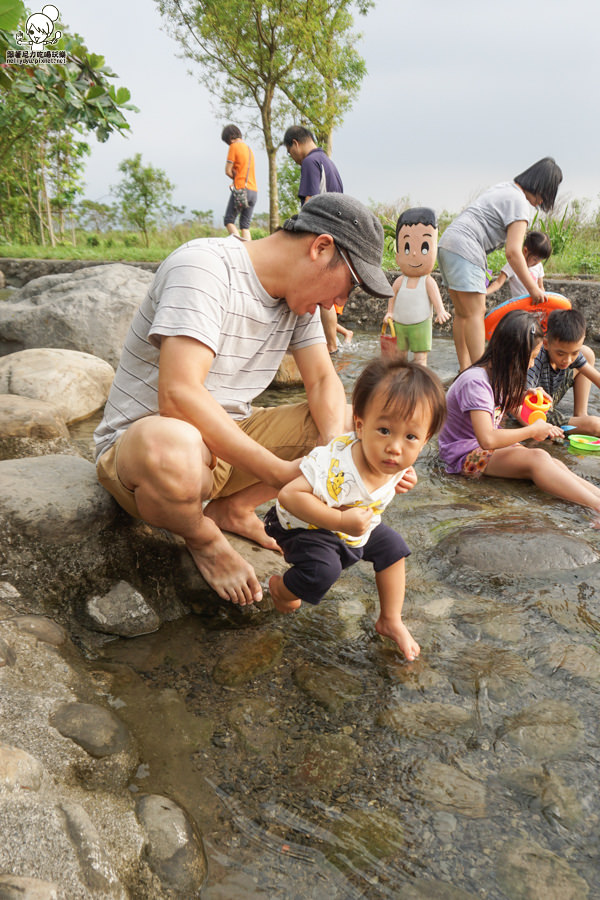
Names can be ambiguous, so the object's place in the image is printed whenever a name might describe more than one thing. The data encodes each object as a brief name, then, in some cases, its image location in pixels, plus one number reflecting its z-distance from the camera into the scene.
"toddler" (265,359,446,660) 1.77
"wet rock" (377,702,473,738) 1.69
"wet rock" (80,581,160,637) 2.03
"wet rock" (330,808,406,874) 1.33
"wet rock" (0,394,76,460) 3.20
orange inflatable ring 4.46
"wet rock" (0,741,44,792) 1.22
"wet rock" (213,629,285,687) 1.87
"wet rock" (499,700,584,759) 1.62
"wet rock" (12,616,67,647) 1.83
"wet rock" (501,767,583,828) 1.43
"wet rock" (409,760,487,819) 1.45
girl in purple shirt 3.23
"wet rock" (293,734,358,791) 1.51
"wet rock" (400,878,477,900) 1.24
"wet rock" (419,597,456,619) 2.24
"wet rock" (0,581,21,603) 1.99
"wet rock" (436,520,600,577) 2.52
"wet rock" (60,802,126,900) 1.12
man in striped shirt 1.92
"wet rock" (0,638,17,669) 1.63
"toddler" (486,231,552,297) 5.15
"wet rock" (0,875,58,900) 1.00
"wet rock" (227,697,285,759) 1.61
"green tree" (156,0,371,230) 13.55
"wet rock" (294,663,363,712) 1.79
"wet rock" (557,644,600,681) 1.90
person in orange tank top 9.19
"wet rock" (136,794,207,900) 1.24
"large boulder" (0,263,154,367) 5.08
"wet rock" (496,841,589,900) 1.25
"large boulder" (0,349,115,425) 4.04
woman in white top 4.45
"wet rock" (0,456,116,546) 2.08
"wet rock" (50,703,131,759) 1.47
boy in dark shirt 3.86
